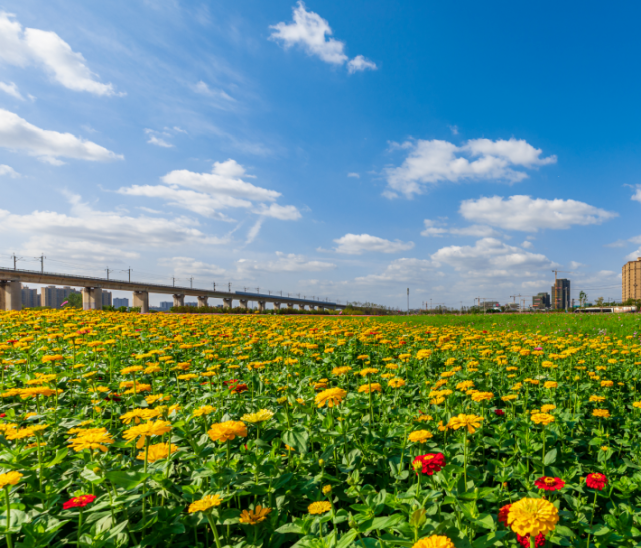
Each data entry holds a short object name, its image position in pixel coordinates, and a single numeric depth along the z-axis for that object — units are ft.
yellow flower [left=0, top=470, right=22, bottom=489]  4.98
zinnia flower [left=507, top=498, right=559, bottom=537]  4.17
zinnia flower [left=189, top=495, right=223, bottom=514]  4.89
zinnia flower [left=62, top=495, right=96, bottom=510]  5.27
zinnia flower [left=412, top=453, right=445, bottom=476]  5.97
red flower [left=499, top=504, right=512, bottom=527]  5.18
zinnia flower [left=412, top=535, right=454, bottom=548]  3.92
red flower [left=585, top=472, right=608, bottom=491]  6.40
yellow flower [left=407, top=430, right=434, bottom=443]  6.46
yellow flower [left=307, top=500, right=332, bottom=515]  5.46
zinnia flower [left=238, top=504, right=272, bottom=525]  5.53
